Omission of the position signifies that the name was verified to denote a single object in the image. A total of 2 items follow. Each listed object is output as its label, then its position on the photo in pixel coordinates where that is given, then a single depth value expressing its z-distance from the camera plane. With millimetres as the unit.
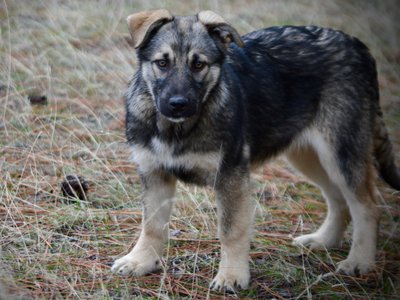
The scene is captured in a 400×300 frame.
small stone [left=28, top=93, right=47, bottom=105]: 13992
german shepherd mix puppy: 8367
